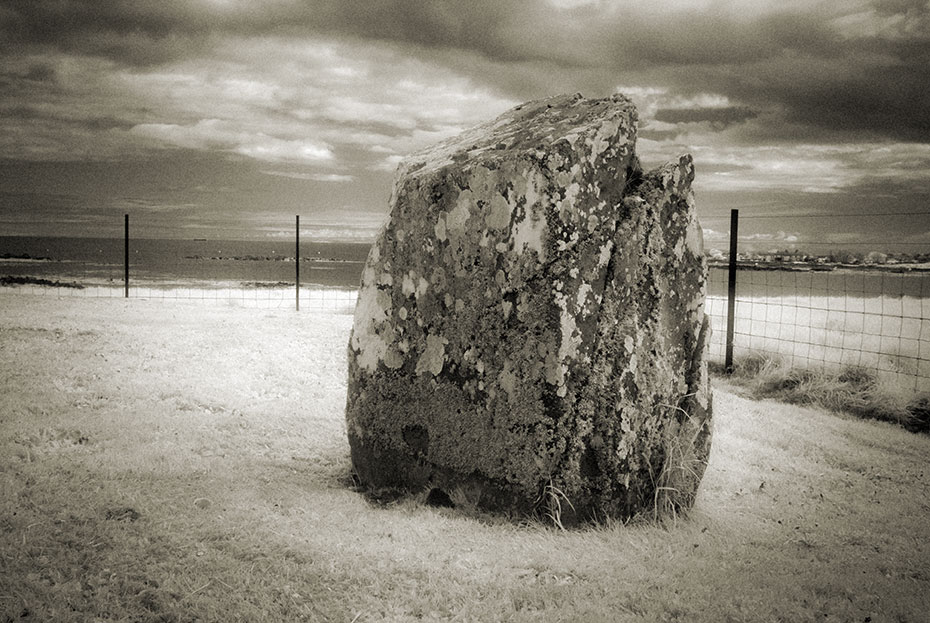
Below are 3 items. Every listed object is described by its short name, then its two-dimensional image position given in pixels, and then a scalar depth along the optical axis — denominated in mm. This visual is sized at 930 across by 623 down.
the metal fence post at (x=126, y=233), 16028
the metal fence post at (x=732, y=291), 8203
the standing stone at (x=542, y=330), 3486
